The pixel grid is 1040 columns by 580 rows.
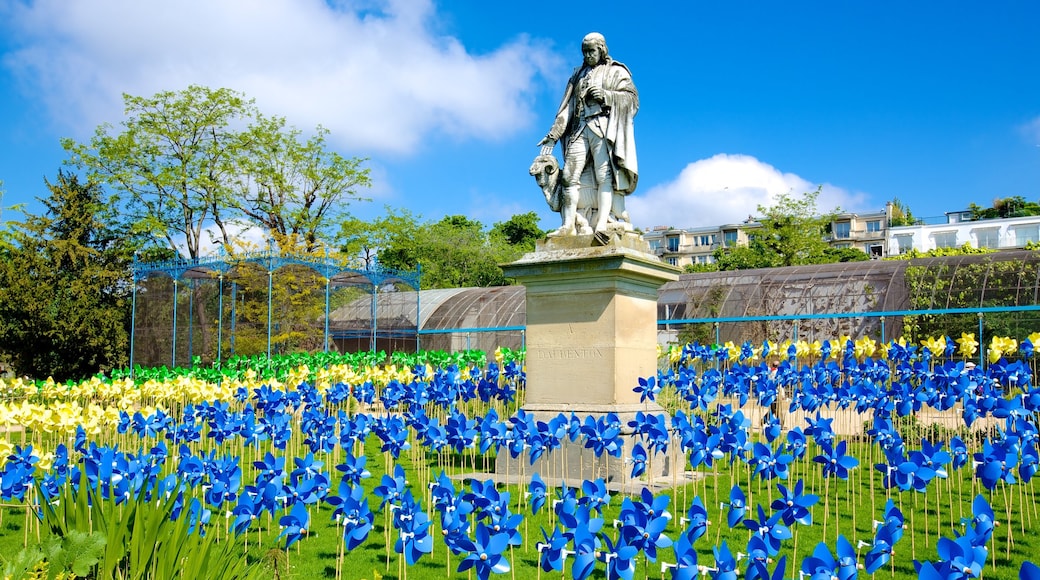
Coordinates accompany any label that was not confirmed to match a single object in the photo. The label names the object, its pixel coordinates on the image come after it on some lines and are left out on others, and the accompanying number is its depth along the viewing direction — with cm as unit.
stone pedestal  855
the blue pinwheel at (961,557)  317
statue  923
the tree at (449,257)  4662
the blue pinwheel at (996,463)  555
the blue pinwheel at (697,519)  410
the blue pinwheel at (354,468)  546
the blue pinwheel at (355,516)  460
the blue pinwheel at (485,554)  380
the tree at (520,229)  6047
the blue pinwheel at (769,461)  597
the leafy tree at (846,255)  5296
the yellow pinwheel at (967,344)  1347
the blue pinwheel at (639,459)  634
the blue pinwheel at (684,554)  344
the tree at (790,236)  4384
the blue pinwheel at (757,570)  335
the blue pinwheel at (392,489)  482
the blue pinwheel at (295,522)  465
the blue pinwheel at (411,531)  420
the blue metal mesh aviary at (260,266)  2272
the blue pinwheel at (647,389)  846
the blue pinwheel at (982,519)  370
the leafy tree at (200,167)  3284
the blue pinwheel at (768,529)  402
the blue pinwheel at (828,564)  324
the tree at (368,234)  3725
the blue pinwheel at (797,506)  452
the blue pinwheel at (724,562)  331
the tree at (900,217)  8025
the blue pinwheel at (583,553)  351
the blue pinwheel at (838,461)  576
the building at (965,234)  6919
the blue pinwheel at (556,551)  370
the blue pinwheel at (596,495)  461
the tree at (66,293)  2411
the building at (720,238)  9331
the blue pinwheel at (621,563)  362
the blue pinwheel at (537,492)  509
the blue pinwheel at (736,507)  452
